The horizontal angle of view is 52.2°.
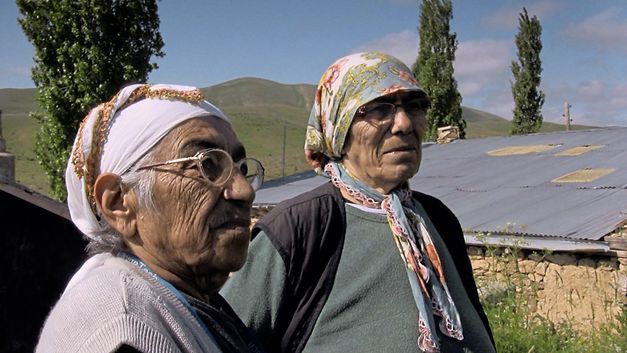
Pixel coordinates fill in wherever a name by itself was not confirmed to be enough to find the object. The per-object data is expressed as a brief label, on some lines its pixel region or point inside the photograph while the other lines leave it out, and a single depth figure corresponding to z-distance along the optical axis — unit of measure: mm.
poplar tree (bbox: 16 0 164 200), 12602
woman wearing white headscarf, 1353
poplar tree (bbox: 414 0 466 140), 25391
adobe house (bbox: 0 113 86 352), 4129
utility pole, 26491
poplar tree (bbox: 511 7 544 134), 29453
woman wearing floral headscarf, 2070
